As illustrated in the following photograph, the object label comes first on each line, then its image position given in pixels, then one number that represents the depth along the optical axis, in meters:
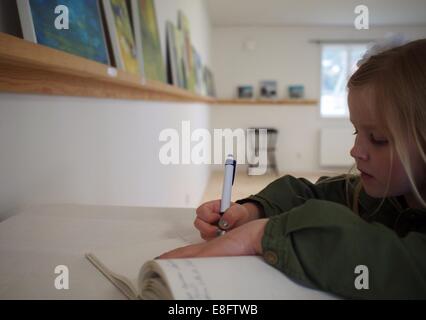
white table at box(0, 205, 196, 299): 0.46
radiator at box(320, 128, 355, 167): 6.71
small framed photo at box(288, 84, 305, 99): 6.72
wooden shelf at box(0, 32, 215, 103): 0.55
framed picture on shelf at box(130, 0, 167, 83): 1.49
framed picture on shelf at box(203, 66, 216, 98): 4.92
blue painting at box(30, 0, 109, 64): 0.74
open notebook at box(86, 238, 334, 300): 0.37
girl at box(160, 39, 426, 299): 0.42
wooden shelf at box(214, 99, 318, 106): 6.58
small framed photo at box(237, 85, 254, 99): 6.82
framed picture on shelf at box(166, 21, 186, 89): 2.27
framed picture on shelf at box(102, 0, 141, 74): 1.15
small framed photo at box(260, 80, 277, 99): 6.77
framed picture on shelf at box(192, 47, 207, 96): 3.61
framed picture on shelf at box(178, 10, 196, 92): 2.86
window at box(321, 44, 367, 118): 6.63
